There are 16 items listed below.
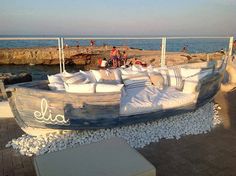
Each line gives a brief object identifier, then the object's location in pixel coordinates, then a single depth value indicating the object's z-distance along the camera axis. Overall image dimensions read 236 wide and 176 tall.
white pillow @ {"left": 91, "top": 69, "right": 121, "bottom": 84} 4.07
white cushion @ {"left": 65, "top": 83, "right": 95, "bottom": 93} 3.21
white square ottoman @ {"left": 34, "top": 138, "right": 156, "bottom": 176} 1.73
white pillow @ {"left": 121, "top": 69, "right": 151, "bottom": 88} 4.34
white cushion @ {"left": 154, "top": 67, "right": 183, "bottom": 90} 4.60
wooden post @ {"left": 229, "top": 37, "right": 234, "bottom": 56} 6.79
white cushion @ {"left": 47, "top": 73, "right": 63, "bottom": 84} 3.63
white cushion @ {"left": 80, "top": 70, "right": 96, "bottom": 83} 3.98
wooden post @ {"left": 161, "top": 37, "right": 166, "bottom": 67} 5.70
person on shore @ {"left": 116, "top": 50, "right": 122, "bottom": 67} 8.57
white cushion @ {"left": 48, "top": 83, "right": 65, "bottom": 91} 3.47
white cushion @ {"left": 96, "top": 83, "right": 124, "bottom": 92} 3.27
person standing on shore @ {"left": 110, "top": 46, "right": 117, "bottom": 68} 8.49
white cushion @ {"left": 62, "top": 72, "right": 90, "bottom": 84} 3.56
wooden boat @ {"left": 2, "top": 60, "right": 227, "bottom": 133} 3.02
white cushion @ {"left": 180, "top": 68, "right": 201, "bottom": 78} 4.93
